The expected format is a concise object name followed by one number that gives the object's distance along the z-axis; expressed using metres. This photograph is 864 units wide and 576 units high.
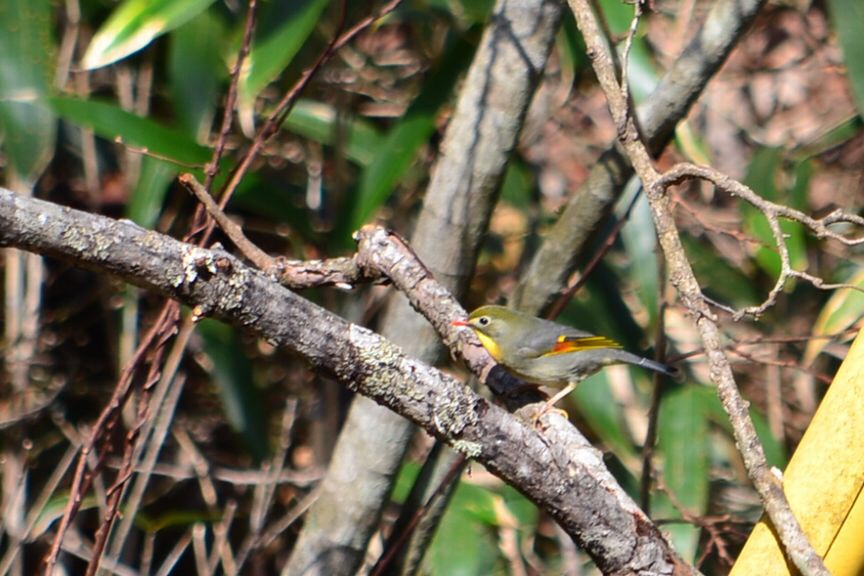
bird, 5.92
